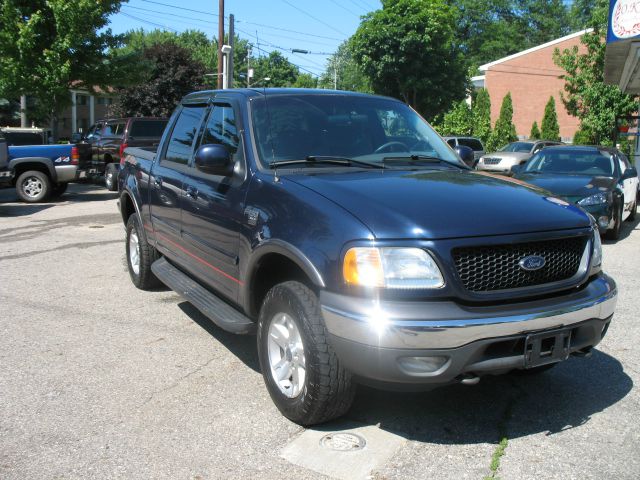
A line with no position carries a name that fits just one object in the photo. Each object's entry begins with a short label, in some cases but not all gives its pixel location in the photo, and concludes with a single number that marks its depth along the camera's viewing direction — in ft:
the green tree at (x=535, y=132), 123.85
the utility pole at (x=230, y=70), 64.90
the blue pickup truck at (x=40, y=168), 48.34
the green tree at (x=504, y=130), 111.55
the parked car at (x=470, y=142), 81.68
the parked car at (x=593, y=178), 31.73
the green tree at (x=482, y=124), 110.32
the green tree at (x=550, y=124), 118.05
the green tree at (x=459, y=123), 109.60
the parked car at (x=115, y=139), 56.24
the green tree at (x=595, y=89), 89.04
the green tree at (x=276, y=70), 337.72
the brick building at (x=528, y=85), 143.02
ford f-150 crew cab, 10.18
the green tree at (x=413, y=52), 129.59
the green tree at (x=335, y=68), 321.97
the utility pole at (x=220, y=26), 85.10
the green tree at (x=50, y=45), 62.95
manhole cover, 11.22
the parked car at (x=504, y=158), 71.56
